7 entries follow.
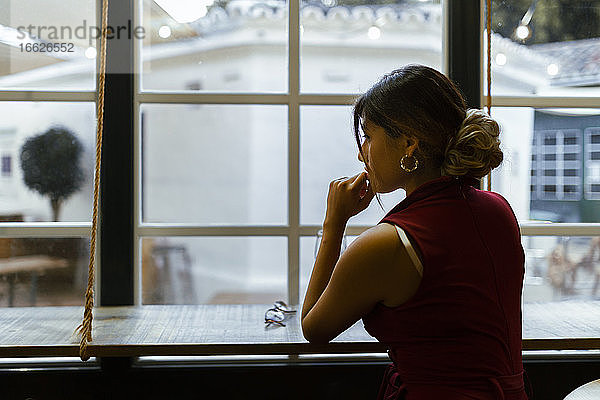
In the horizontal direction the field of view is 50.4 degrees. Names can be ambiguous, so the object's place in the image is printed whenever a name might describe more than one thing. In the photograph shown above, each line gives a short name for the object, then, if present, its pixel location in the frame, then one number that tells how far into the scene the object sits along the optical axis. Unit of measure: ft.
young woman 4.09
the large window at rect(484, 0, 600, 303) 7.16
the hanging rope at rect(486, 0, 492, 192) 6.17
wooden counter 5.09
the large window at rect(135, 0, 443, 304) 7.00
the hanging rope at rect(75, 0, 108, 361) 5.06
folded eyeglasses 5.89
